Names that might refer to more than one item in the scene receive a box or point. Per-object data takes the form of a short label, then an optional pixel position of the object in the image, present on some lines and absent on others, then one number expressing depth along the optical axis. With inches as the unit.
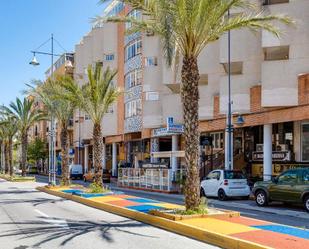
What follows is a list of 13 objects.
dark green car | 775.7
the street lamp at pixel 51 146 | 1374.3
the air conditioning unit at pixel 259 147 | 1387.2
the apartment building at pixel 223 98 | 1120.8
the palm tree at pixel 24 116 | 2001.7
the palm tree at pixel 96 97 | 1043.3
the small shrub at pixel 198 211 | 554.9
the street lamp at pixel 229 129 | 1156.5
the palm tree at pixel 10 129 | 2199.8
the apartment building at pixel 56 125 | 2917.6
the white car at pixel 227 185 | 988.0
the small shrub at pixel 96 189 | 975.0
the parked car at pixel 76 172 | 2352.4
